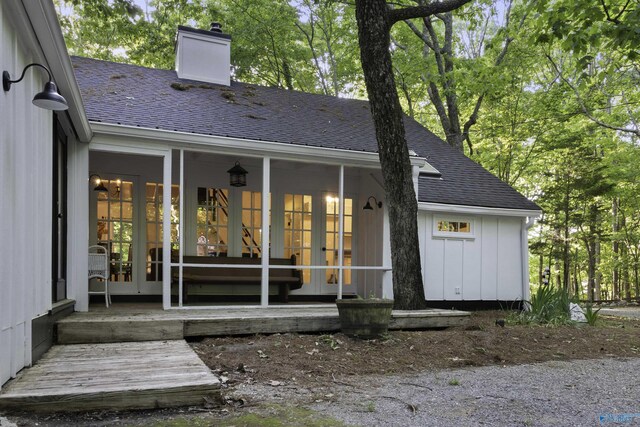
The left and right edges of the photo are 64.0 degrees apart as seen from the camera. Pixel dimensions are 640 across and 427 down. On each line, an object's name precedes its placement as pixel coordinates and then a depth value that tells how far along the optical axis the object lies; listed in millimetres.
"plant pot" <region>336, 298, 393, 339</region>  5816
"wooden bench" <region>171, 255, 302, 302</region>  7762
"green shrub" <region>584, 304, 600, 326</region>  7906
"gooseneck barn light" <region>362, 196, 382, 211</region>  8778
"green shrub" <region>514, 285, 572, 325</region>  7645
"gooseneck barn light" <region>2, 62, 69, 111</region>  3295
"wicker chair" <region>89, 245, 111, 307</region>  6883
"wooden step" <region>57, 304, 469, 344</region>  5086
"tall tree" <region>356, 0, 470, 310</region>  7039
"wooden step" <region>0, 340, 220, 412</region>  3111
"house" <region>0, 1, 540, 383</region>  6078
